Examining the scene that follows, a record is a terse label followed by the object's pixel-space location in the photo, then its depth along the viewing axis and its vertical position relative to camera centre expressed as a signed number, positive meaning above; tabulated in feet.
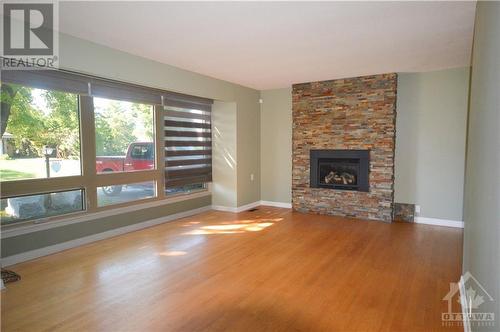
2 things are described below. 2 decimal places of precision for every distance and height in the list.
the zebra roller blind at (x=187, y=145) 17.38 +0.16
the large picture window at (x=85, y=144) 11.09 +0.15
